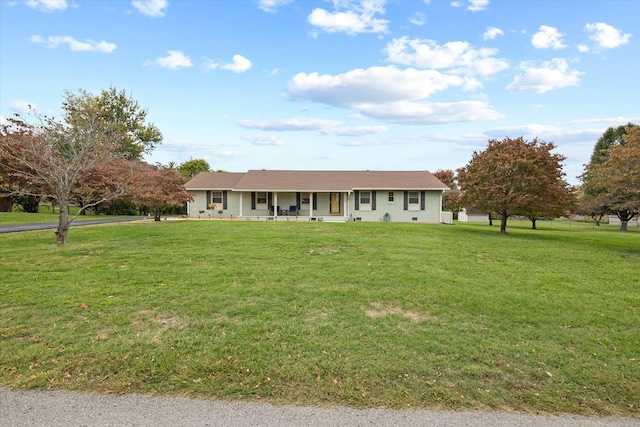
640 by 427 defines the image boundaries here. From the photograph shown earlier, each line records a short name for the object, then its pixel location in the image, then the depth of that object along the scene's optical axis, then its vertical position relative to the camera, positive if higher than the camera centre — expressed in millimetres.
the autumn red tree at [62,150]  10086 +1896
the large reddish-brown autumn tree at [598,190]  31812 +1958
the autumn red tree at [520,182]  14859 +1139
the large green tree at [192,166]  43875 +5446
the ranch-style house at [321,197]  24331 +752
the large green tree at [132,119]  39000 +10518
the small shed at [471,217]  39000 -1175
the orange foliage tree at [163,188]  18367 +1156
